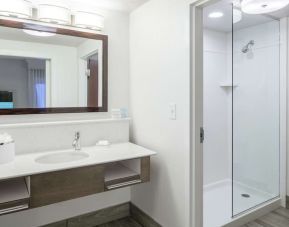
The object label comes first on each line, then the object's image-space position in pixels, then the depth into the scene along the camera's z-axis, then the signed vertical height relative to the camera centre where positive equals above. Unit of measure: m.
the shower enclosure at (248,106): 2.54 +0.03
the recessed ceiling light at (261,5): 1.77 +0.82
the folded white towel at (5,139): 1.57 -0.20
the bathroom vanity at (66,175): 1.40 -0.46
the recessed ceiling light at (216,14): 2.41 +0.99
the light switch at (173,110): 1.81 -0.01
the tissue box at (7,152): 1.55 -0.29
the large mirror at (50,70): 1.83 +0.34
